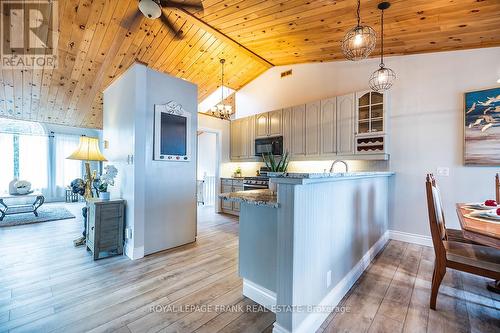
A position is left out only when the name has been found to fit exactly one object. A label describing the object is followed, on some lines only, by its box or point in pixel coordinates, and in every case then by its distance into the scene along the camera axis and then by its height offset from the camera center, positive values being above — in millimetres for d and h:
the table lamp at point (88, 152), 3115 +188
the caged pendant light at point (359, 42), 1958 +1162
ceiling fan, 2080 +1605
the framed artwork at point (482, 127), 2797 +525
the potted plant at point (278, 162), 4380 +77
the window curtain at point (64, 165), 7387 -5
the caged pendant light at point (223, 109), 4620 +1276
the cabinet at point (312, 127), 4168 +766
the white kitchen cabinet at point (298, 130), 4406 +740
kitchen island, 1360 -617
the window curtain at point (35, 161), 6723 +124
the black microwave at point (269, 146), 4781 +461
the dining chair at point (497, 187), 2426 -235
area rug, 4388 -1187
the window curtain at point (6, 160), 6328 +138
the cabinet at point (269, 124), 4844 +987
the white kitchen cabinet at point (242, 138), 5410 +717
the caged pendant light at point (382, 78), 2656 +1111
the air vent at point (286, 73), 5040 +2213
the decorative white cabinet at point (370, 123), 3461 +717
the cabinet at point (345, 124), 3693 +738
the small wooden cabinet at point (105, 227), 2729 -822
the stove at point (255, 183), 4680 -385
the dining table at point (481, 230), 1249 -398
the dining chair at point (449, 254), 1610 -703
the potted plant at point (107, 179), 3096 -207
